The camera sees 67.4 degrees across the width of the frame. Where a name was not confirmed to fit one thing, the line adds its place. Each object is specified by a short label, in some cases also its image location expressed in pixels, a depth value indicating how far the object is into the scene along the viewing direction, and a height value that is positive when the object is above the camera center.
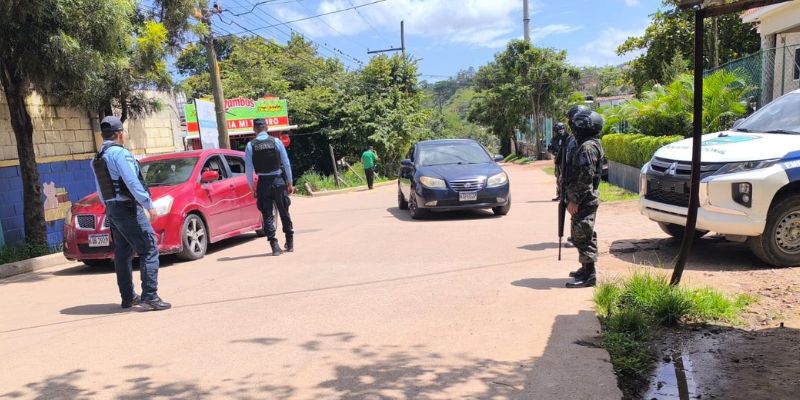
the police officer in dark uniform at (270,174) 8.34 -0.31
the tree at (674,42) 27.44 +3.92
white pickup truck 5.74 -0.68
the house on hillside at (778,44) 12.45 +2.16
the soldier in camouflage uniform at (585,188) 5.54 -0.52
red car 7.85 -0.70
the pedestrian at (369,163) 21.78 -0.63
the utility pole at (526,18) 38.12 +7.45
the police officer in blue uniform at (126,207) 5.58 -0.43
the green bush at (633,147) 12.02 -0.42
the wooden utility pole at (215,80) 16.72 +2.12
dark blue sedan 10.44 -0.71
